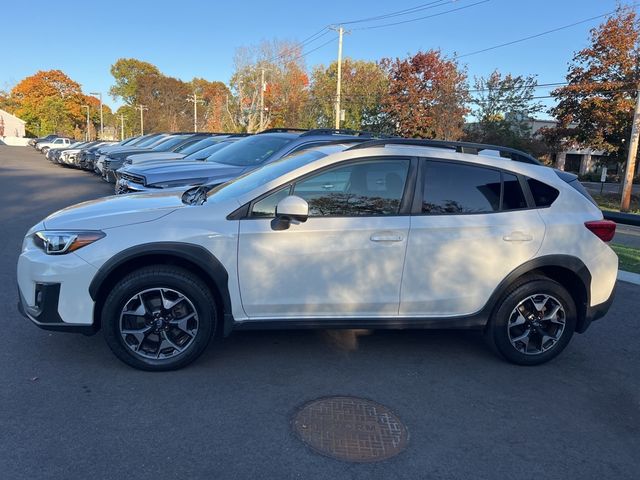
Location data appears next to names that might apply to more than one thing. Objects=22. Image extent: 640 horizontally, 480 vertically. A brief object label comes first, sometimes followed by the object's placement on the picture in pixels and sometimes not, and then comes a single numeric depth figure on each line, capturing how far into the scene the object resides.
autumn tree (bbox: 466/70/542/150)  33.12
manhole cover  3.09
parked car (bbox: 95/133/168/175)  17.80
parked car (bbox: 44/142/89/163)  29.65
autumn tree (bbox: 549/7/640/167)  22.91
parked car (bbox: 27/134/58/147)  55.49
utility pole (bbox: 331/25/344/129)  33.53
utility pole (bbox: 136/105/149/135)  83.49
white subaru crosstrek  3.77
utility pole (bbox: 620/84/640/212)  21.16
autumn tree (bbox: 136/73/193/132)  88.94
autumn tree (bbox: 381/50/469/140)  29.75
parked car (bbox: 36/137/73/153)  45.72
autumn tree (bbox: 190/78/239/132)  61.70
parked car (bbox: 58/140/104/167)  26.42
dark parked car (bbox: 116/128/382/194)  8.08
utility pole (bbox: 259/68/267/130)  47.77
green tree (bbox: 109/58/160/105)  97.50
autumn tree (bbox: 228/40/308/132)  50.12
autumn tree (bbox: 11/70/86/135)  85.31
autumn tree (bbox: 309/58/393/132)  44.47
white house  82.31
